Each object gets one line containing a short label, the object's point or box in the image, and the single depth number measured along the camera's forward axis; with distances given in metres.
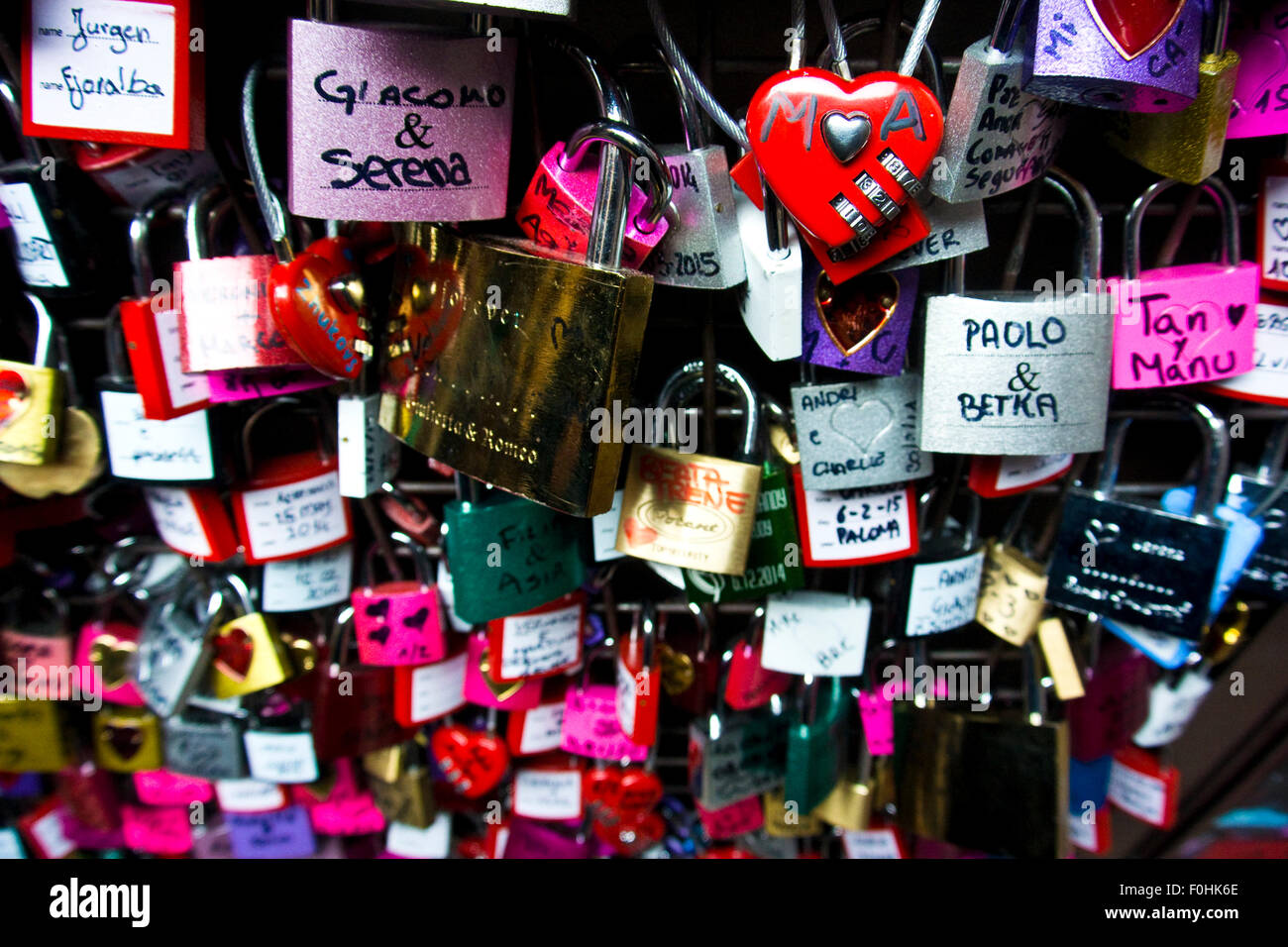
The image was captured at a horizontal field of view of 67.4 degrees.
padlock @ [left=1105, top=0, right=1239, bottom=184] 0.24
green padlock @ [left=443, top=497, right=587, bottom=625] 0.28
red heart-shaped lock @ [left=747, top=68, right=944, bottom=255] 0.23
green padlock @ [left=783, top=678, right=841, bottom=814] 0.33
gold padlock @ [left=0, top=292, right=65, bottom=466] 0.28
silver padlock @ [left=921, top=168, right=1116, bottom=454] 0.25
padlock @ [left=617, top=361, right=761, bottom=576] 0.27
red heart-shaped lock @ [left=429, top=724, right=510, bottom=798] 0.36
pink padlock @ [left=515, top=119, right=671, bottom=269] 0.24
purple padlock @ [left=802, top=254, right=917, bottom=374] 0.26
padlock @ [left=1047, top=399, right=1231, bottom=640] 0.29
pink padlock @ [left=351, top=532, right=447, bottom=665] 0.32
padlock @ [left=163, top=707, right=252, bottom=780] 0.35
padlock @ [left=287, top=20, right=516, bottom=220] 0.23
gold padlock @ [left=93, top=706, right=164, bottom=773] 0.36
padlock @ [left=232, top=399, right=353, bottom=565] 0.30
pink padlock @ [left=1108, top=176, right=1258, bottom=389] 0.27
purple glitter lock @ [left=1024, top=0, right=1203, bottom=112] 0.22
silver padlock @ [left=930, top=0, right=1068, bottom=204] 0.23
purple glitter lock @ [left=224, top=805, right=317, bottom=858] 0.38
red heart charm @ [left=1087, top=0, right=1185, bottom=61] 0.22
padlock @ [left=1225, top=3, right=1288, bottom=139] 0.25
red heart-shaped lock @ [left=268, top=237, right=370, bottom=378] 0.25
